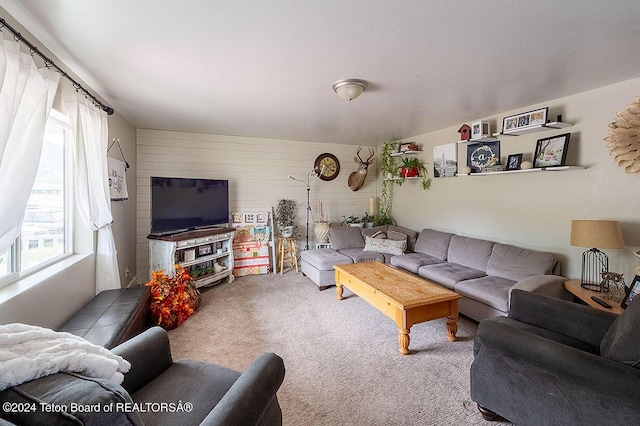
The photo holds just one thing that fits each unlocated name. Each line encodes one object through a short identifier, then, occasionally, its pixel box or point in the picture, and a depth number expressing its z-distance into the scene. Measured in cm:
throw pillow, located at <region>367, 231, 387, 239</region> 455
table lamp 220
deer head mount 532
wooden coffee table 237
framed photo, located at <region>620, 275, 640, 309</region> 194
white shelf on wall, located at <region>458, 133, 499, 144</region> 351
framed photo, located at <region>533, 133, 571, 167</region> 279
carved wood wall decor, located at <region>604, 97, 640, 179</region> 159
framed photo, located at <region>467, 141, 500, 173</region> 350
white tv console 350
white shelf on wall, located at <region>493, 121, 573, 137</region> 276
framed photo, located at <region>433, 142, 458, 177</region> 411
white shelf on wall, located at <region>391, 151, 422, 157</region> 474
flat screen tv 366
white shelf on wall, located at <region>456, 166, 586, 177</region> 274
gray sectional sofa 266
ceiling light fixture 239
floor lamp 517
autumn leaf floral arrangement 275
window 185
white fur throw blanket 69
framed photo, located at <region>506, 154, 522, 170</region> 321
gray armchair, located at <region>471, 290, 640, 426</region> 120
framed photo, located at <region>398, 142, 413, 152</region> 474
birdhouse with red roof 369
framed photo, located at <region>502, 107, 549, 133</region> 280
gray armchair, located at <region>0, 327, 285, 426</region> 63
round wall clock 520
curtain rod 136
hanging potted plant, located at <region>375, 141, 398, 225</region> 508
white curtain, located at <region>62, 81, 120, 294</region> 225
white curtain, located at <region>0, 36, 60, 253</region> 133
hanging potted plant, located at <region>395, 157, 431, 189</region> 469
